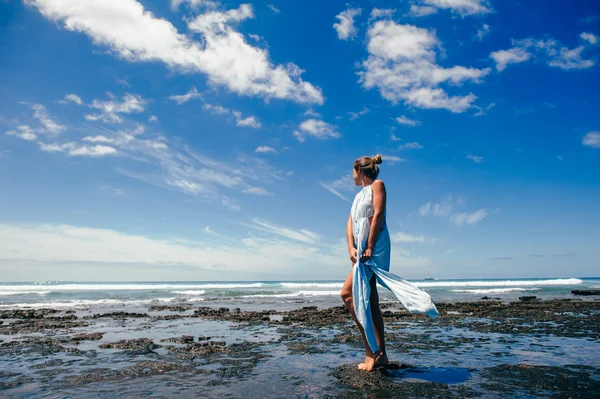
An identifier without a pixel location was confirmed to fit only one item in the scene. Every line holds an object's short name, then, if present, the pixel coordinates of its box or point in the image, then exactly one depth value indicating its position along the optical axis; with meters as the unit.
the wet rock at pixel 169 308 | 18.15
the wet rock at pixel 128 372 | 4.81
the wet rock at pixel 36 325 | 10.56
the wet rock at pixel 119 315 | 14.32
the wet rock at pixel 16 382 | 4.60
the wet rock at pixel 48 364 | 5.64
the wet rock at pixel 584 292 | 28.36
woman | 4.93
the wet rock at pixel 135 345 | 7.23
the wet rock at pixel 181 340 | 8.01
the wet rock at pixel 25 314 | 14.71
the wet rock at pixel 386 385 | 3.97
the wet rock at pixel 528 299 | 21.27
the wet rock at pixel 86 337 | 8.50
